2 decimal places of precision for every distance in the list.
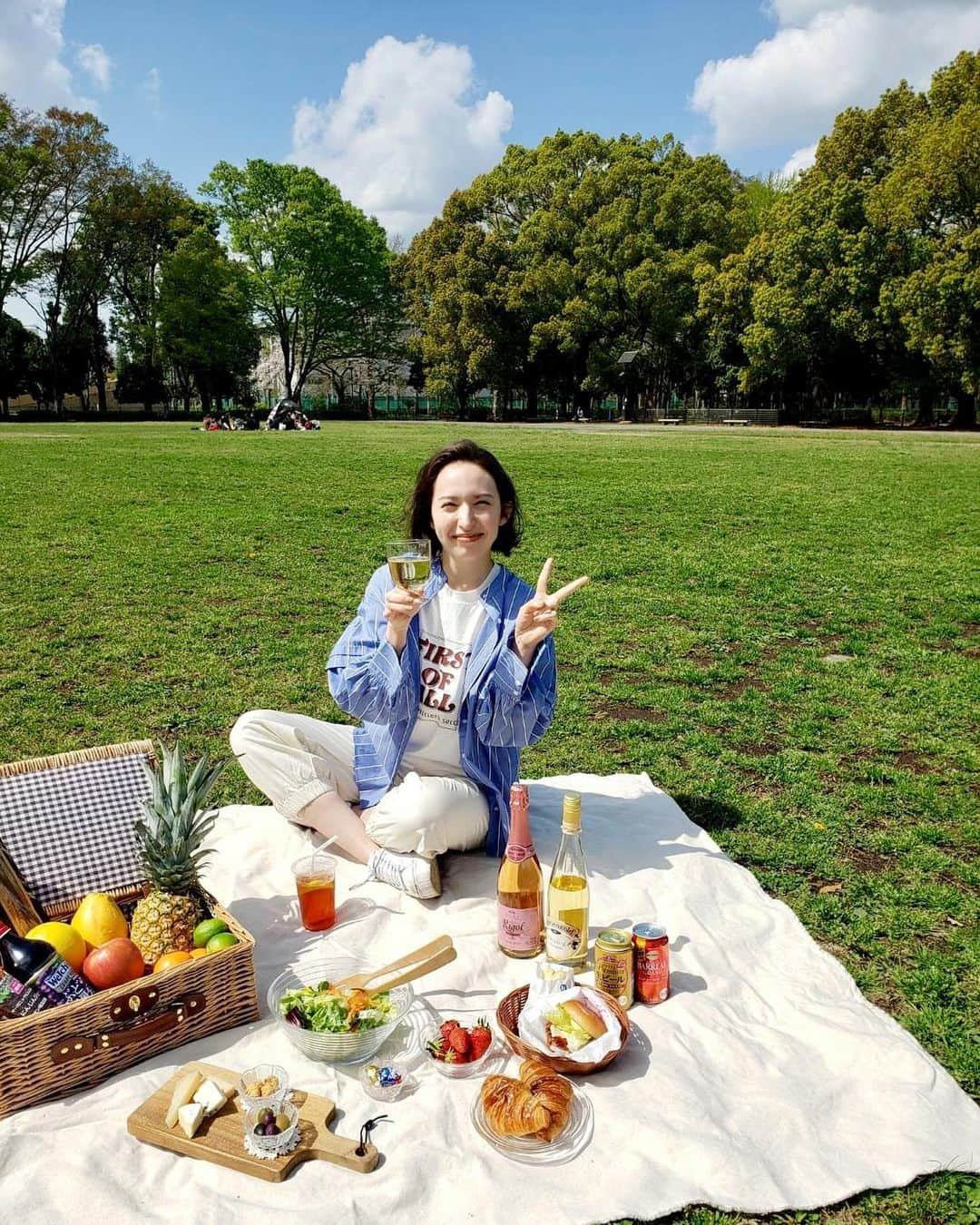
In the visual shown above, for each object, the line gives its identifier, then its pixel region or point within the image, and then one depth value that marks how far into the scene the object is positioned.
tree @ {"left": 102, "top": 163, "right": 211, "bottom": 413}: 51.97
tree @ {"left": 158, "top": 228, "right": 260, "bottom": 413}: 52.31
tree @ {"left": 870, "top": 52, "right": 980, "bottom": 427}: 34.25
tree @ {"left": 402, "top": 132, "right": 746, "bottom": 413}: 45.66
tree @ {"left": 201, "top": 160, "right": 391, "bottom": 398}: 52.50
